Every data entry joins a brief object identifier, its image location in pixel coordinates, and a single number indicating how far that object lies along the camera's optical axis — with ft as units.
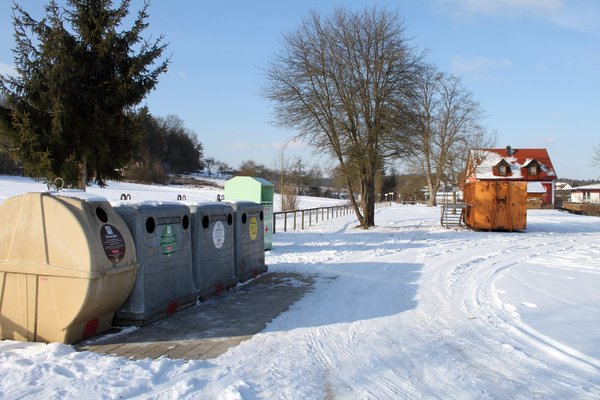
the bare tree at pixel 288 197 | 108.37
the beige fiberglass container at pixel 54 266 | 16.65
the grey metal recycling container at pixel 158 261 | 19.53
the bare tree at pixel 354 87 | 70.03
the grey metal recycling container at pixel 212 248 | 23.91
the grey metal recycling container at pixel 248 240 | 28.60
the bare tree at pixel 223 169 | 391.28
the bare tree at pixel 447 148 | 172.35
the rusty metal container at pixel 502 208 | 74.95
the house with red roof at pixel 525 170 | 211.00
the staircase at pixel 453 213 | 81.28
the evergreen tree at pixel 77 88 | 35.60
